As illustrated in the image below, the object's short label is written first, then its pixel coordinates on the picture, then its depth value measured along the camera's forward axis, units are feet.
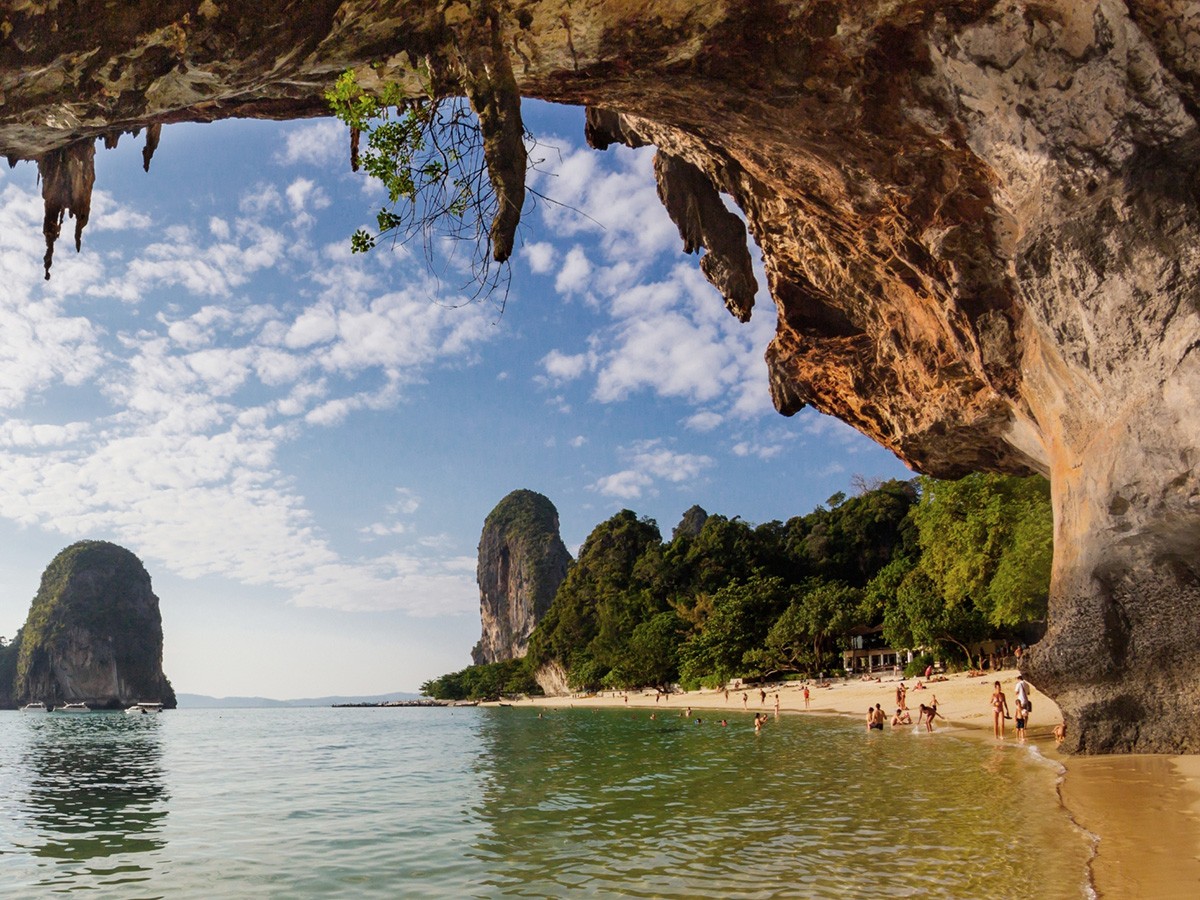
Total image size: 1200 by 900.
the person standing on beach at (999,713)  64.39
